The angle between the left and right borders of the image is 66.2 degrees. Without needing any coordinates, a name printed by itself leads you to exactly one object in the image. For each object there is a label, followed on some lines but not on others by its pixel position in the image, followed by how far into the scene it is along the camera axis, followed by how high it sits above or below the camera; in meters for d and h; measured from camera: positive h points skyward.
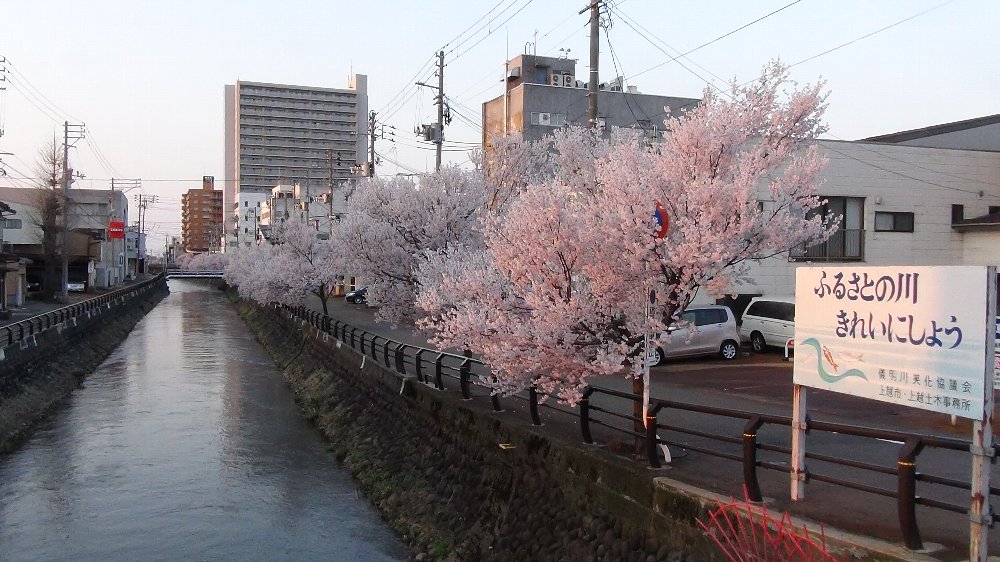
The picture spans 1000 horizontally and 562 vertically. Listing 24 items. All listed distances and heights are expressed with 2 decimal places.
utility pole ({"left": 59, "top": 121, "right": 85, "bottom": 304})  46.66 +1.50
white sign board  4.70 -0.44
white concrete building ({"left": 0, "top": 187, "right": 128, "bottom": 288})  56.09 +1.97
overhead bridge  118.30 -2.25
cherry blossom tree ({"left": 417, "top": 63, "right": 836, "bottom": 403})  7.84 +0.26
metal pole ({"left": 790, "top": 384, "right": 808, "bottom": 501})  6.31 -1.43
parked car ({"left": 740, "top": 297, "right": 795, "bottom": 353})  20.23 -1.45
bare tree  46.28 +2.99
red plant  5.46 -2.01
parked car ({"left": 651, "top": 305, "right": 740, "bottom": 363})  19.08 -1.74
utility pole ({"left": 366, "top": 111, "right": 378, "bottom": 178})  38.53 +5.97
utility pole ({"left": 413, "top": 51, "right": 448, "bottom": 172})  26.16 +5.25
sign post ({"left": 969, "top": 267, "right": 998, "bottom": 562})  4.59 -1.14
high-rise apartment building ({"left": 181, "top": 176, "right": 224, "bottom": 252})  177.38 +11.17
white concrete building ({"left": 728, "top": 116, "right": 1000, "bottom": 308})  22.92 +1.96
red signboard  66.25 +2.55
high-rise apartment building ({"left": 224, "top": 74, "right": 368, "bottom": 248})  149.12 +26.09
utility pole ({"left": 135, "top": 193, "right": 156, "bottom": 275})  105.12 +3.57
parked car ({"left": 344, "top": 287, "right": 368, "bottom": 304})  48.81 -2.19
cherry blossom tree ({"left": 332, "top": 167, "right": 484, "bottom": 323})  18.05 +0.75
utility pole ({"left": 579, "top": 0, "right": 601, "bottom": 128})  14.09 +3.96
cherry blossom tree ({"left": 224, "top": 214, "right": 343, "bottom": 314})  34.31 -0.29
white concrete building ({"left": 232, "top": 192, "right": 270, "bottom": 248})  122.75 +7.88
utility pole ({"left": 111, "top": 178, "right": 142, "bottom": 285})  75.88 +0.15
